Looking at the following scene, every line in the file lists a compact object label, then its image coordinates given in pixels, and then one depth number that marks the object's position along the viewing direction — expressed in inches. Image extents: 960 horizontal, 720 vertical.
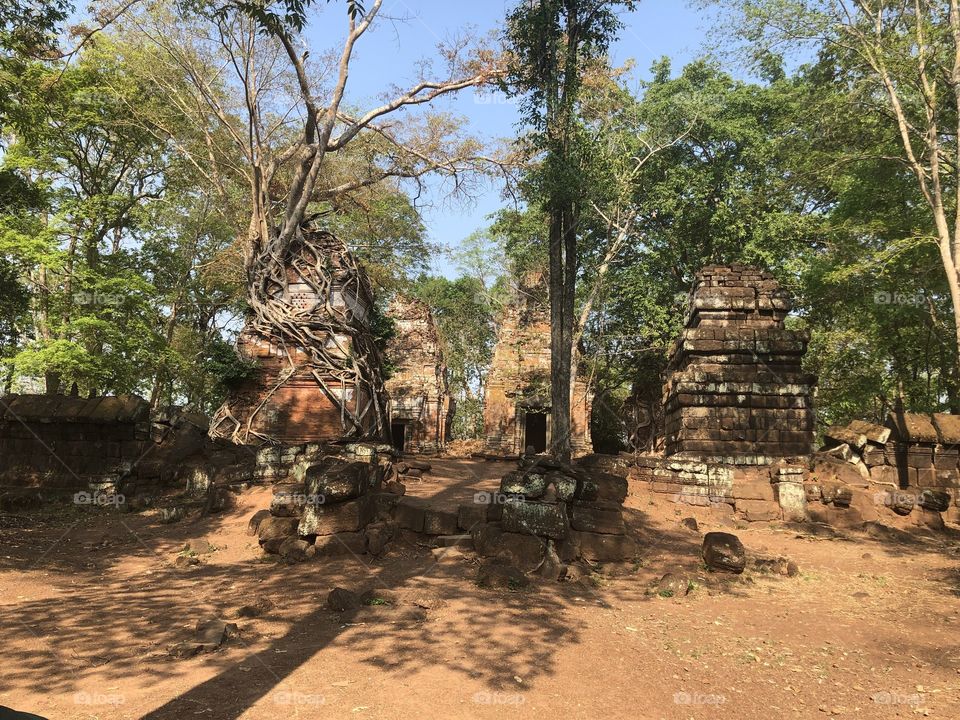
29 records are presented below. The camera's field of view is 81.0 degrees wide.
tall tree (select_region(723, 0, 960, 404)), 418.3
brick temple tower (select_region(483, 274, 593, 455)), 870.4
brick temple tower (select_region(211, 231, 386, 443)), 481.4
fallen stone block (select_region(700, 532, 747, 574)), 265.7
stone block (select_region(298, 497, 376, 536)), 280.7
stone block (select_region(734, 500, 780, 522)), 378.0
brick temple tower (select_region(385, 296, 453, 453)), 900.0
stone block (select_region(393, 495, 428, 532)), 303.6
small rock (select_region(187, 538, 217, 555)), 296.8
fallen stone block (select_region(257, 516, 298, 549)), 291.9
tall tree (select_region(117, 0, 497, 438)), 510.6
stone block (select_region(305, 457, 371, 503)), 283.9
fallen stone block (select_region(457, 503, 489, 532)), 302.2
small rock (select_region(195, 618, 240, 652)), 178.9
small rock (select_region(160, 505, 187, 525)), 357.1
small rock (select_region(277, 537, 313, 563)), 275.9
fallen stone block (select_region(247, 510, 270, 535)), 323.0
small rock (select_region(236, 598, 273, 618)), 212.2
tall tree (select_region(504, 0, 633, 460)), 538.0
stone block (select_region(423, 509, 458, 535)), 301.3
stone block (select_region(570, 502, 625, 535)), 291.1
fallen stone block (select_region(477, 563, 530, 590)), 246.8
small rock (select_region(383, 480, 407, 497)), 356.2
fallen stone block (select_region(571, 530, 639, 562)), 283.4
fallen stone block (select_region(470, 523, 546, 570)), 268.4
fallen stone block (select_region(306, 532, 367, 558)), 277.7
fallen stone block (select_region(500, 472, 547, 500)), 284.7
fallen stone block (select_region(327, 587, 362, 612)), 218.5
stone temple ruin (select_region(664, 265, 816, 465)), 415.2
